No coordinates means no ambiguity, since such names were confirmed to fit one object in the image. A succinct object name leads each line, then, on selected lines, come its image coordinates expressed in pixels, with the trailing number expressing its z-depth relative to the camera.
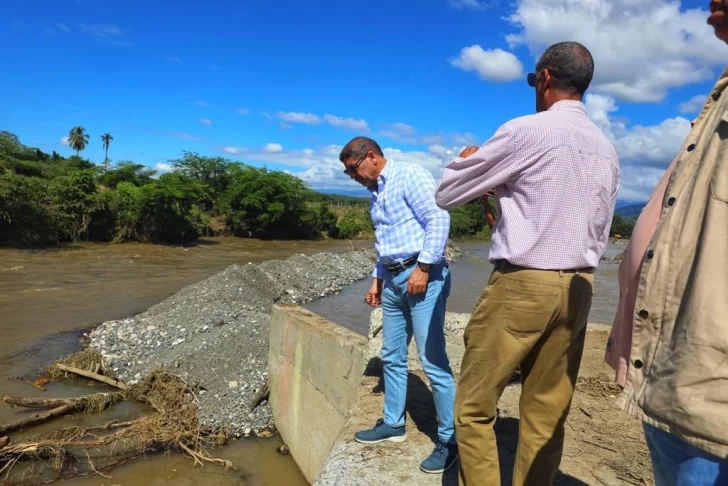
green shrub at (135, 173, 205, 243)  26.62
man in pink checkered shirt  1.94
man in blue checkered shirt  2.86
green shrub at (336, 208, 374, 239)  40.19
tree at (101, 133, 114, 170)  76.94
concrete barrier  5.02
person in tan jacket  1.09
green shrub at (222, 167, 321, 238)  33.72
